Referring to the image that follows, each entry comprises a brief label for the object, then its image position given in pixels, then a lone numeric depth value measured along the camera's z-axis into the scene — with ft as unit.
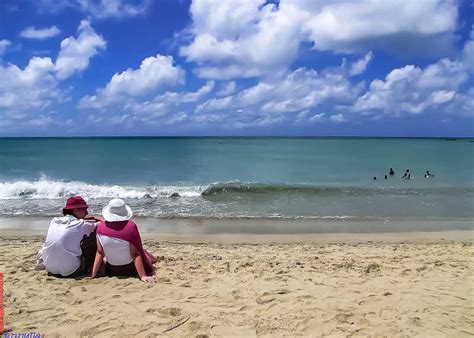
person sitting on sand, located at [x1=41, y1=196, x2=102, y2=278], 18.31
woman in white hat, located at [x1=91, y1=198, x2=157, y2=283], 18.12
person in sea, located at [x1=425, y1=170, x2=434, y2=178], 81.07
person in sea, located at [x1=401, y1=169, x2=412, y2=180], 78.05
